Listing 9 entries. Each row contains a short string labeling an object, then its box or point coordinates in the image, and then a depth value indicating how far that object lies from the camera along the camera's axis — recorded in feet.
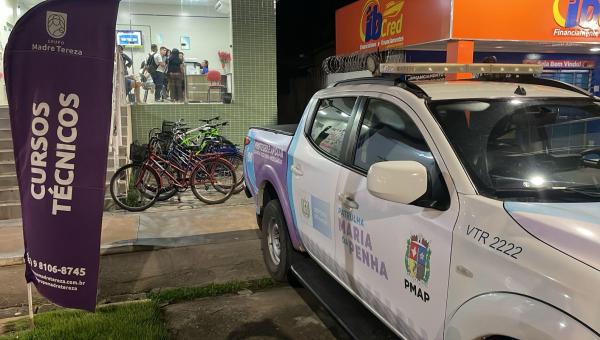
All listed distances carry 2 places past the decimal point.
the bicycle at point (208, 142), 28.12
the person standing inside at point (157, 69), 37.86
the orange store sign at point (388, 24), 25.89
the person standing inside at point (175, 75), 38.09
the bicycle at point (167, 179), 25.03
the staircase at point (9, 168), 24.17
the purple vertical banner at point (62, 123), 10.02
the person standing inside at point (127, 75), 36.88
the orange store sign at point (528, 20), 24.95
